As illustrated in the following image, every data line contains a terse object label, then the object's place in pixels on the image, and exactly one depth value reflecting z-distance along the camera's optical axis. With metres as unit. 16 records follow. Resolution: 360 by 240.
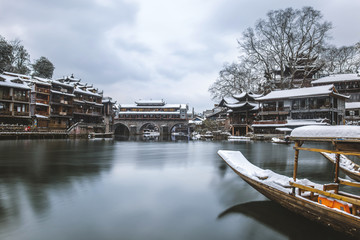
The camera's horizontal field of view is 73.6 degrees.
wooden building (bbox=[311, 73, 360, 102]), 45.72
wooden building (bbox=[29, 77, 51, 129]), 44.88
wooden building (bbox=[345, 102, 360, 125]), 43.19
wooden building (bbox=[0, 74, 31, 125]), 38.53
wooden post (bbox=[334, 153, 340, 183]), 6.94
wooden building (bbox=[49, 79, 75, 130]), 48.28
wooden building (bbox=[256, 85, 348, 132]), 38.28
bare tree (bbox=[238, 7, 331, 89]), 41.75
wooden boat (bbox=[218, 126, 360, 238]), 5.29
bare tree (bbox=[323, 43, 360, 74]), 53.06
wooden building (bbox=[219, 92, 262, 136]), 49.41
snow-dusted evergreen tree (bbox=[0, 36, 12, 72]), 41.83
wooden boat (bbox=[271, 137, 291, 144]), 34.47
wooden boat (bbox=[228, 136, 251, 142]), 44.72
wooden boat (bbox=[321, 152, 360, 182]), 10.18
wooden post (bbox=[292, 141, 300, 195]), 6.74
